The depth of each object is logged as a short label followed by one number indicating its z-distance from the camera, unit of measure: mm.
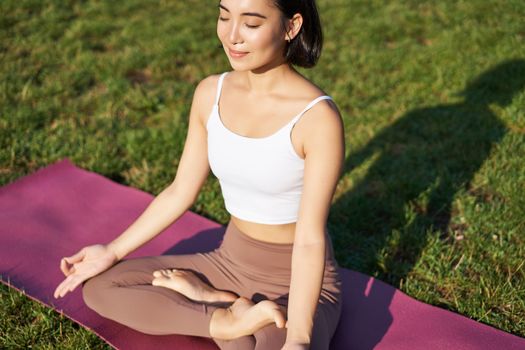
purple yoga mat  2746
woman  2287
